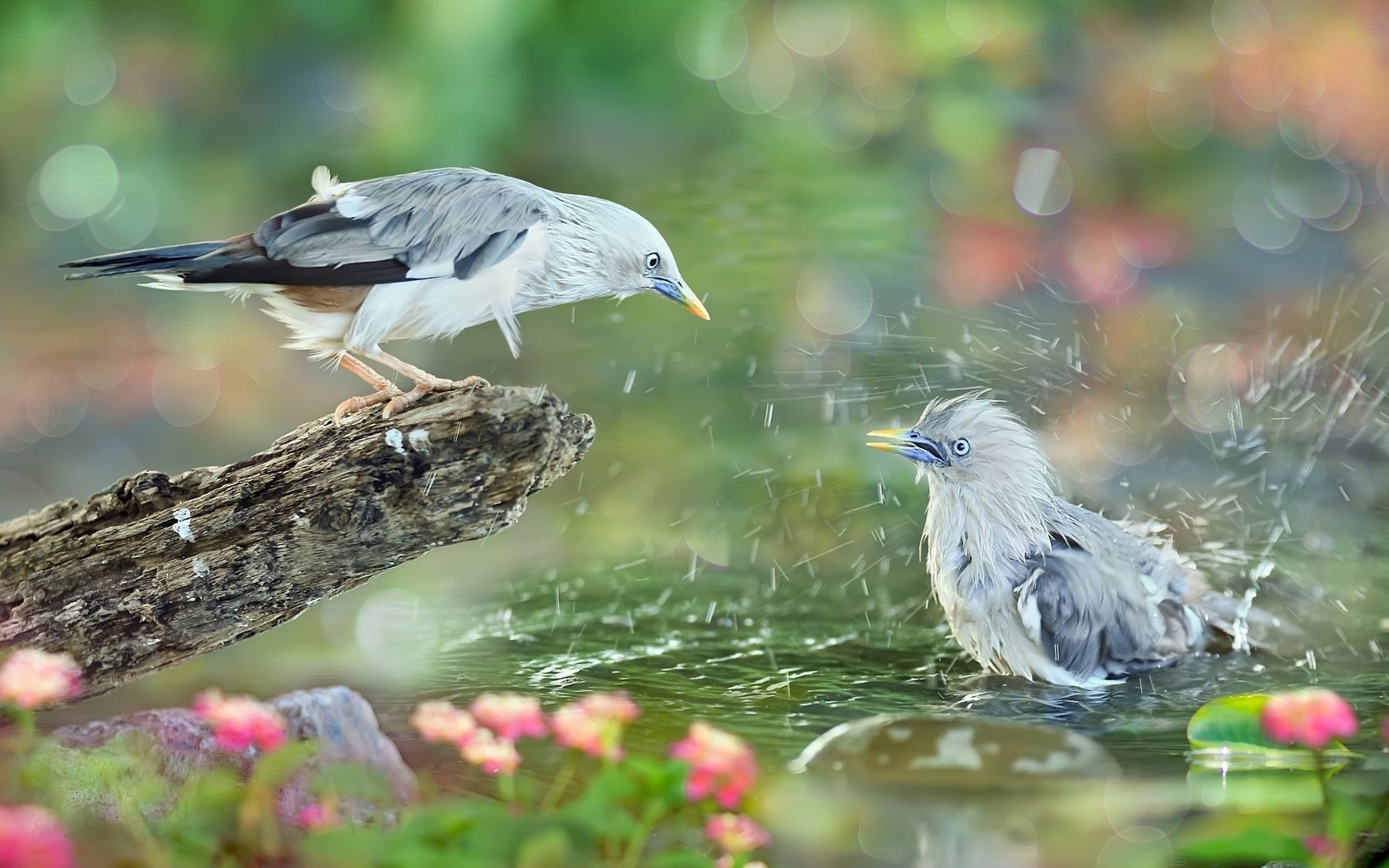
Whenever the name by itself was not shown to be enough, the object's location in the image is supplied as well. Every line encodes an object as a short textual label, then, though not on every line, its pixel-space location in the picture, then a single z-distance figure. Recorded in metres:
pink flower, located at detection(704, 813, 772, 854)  6.32
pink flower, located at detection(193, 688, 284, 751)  6.33
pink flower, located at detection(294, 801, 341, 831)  6.33
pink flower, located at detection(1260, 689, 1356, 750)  6.33
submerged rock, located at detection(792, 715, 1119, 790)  6.39
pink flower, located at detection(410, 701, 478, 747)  6.35
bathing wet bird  6.48
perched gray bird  6.40
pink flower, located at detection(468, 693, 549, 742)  6.34
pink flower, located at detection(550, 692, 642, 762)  6.33
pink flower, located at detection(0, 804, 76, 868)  5.79
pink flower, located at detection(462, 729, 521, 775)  6.34
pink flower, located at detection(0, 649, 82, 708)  6.33
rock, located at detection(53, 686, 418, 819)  6.38
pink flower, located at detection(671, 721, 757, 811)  6.33
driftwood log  6.39
